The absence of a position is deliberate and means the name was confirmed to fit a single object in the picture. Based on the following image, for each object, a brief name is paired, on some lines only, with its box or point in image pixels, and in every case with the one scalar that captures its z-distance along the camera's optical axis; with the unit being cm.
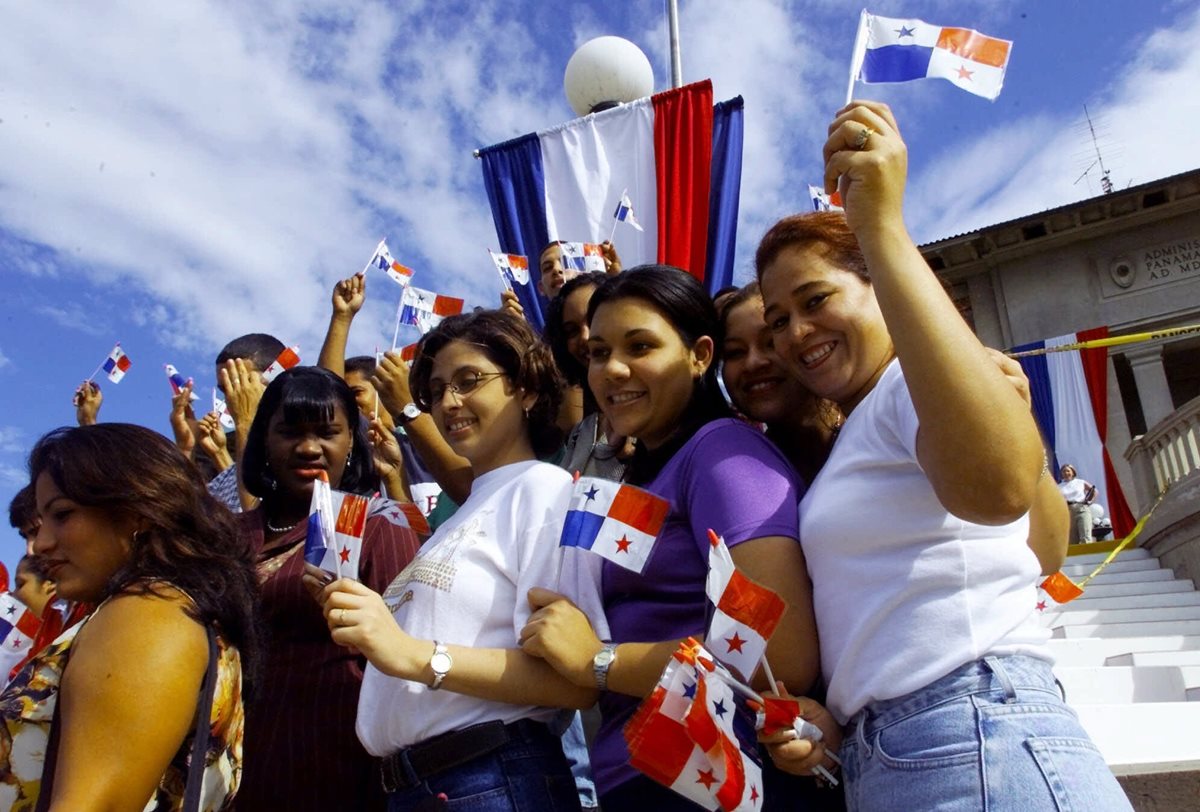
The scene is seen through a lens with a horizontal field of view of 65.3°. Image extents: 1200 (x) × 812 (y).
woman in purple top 153
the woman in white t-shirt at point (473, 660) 175
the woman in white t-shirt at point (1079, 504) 1465
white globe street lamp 641
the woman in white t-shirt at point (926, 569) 121
